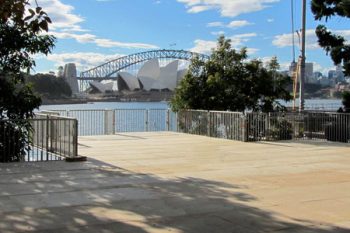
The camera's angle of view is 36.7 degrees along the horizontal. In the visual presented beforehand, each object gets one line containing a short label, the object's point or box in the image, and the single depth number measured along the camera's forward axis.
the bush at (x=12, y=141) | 12.75
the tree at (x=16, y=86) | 12.92
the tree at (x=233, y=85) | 23.56
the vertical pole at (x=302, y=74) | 24.34
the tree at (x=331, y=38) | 23.27
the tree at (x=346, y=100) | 23.81
